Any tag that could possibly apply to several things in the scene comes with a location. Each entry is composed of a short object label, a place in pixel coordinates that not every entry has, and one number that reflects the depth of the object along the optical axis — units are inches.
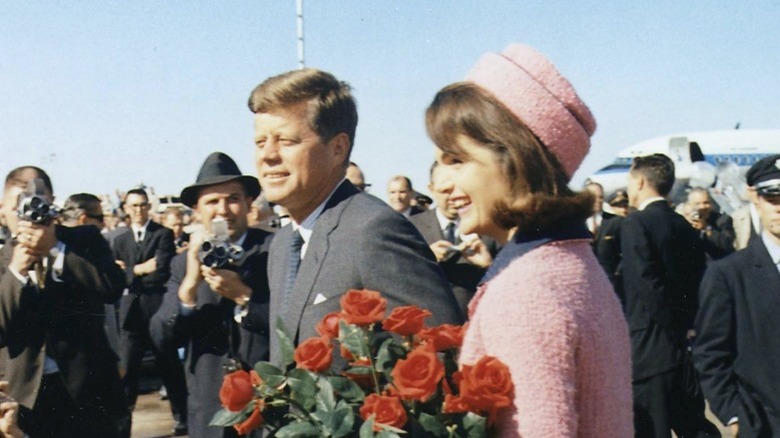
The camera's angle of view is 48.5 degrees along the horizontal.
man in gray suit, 102.6
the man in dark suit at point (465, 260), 220.8
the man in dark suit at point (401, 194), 346.0
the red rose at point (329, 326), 71.6
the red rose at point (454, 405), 62.9
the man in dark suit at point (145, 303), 312.8
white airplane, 1053.9
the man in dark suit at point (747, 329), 142.6
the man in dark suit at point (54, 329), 171.9
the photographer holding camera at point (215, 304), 152.2
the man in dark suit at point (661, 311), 218.4
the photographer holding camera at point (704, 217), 415.2
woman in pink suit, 61.9
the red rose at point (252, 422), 69.1
